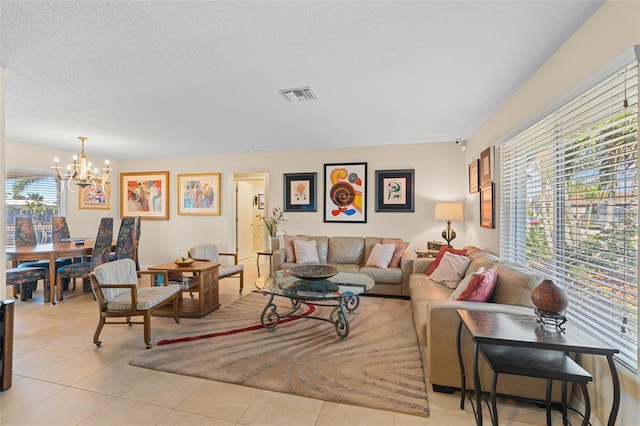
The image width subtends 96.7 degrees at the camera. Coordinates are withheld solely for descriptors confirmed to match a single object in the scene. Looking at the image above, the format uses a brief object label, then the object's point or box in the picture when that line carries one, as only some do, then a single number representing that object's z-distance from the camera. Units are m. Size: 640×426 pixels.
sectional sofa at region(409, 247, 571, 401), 1.85
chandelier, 4.08
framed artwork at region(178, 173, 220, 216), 6.09
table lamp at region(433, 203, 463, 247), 4.32
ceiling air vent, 2.81
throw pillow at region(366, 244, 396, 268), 4.33
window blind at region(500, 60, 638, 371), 1.50
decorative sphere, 1.54
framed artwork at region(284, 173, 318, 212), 5.52
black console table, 1.32
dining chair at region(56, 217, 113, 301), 4.10
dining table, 3.75
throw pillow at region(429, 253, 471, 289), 3.18
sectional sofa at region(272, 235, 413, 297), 4.13
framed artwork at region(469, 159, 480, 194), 4.00
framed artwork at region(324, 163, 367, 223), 5.25
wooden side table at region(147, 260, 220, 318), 3.42
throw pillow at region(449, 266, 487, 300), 2.36
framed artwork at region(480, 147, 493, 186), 3.45
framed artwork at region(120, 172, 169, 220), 6.34
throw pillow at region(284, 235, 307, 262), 4.83
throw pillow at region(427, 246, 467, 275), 3.56
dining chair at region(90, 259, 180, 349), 2.65
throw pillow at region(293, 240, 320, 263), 4.67
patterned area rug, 2.02
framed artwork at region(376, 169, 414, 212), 5.05
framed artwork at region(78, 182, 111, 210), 5.83
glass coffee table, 2.82
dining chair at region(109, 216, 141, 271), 4.48
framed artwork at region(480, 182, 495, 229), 3.40
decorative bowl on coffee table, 3.20
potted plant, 5.50
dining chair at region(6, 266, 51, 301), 3.78
